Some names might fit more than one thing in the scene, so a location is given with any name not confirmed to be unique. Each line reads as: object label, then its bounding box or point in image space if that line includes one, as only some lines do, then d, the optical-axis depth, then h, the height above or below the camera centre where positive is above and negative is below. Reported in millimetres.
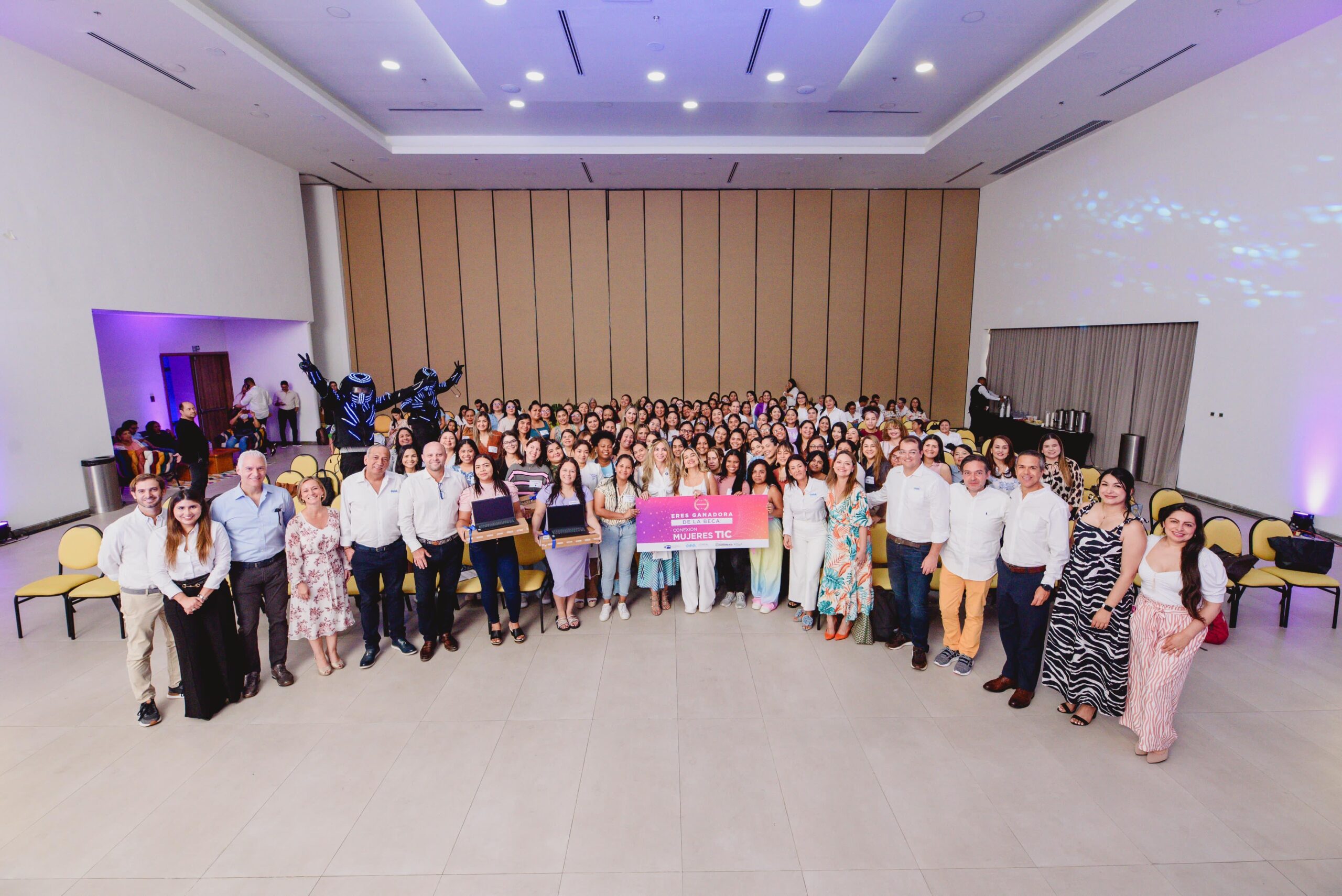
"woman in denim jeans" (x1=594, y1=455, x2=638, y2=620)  5113 -1393
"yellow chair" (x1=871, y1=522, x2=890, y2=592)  4941 -1523
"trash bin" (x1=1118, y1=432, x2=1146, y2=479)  10117 -1583
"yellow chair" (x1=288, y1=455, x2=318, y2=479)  7207 -1278
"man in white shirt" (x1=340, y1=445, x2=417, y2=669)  4312 -1243
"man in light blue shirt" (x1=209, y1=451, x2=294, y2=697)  3943 -1232
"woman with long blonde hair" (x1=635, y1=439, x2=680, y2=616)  5316 -1153
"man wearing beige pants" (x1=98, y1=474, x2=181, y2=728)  3658 -1260
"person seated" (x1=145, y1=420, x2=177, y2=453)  10242 -1322
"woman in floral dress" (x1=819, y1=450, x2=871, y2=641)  4559 -1437
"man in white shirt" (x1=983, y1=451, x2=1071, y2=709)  3705 -1287
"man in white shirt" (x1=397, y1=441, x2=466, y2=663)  4395 -1233
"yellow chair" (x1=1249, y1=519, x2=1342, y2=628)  4789 -1735
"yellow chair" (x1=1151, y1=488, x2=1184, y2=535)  5824 -1362
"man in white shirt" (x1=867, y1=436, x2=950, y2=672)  4223 -1198
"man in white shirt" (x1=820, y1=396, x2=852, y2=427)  10293 -989
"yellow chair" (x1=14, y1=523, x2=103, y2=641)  4840 -1627
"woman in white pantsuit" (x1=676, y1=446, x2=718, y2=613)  5188 -1763
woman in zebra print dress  3457 -1483
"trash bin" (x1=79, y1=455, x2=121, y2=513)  8383 -1704
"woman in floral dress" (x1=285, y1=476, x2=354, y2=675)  4195 -1516
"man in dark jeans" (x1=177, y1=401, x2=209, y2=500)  9469 -1264
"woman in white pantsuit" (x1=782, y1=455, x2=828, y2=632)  4801 -1396
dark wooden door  13227 -667
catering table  11086 -1566
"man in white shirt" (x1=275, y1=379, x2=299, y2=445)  13914 -1086
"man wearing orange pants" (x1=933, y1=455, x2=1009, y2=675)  3996 -1321
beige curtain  9453 -424
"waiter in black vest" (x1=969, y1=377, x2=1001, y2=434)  14109 -1045
